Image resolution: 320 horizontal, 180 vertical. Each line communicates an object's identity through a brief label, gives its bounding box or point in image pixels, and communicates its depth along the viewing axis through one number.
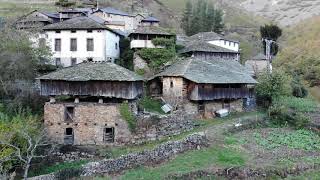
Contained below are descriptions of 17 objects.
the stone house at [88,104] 31.73
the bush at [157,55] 41.47
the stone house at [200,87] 36.50
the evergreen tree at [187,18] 76.77
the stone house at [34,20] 48.08
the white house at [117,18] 57.78
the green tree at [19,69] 34.81
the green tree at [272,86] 41.09
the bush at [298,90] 52.91
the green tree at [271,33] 75.06
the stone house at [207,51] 46.38
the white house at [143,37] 42.38
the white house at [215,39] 56.09
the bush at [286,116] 36.59
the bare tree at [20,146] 25.31
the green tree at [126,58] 43.72
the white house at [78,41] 41.56
